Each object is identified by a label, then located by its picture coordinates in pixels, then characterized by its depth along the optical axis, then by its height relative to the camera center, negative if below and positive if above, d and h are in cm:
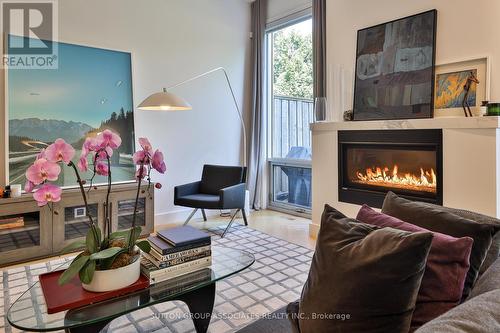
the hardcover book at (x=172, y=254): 168 -50
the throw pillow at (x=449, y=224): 113 -25
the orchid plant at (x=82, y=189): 129 -12
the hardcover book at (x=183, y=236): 174 -43
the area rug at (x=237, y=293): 206 -100
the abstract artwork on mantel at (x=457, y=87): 271 +59
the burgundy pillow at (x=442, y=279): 101 -37
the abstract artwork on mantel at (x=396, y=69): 299 +84
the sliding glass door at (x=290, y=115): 476 +63
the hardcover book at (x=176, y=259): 167 -53
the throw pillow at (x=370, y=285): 88 -35
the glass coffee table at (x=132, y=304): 134 -64
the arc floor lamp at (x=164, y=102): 325 +53
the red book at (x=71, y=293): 139 -60
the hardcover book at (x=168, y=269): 164 -57
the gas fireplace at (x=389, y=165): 293 -8
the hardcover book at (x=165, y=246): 168 -46
